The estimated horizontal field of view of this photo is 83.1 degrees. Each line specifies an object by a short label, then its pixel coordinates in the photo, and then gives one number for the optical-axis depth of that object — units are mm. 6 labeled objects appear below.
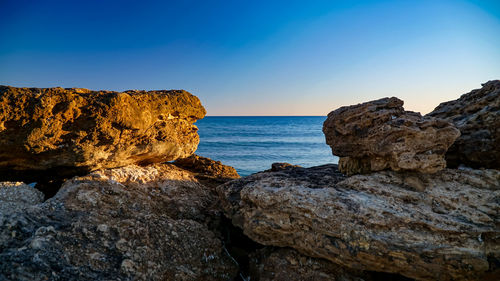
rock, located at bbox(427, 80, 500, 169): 3391
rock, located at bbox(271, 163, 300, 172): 5191
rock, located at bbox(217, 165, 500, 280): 2738
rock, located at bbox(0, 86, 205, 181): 3285
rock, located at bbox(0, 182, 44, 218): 3183
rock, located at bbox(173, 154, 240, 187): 5723
